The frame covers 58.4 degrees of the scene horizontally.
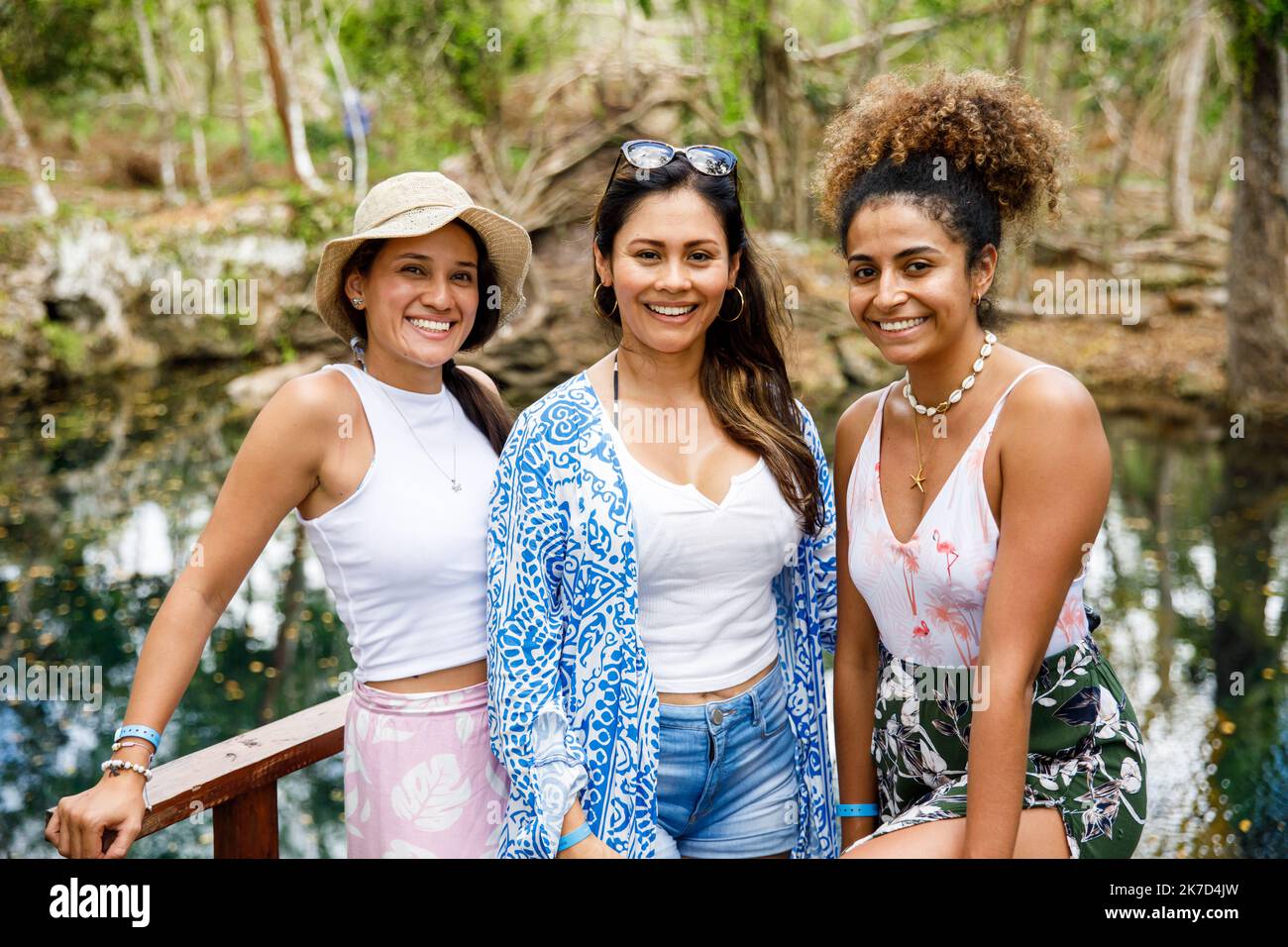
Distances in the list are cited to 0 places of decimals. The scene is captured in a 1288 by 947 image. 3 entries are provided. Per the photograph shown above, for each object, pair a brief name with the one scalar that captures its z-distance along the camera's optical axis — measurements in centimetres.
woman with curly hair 180
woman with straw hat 203
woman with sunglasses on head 197
